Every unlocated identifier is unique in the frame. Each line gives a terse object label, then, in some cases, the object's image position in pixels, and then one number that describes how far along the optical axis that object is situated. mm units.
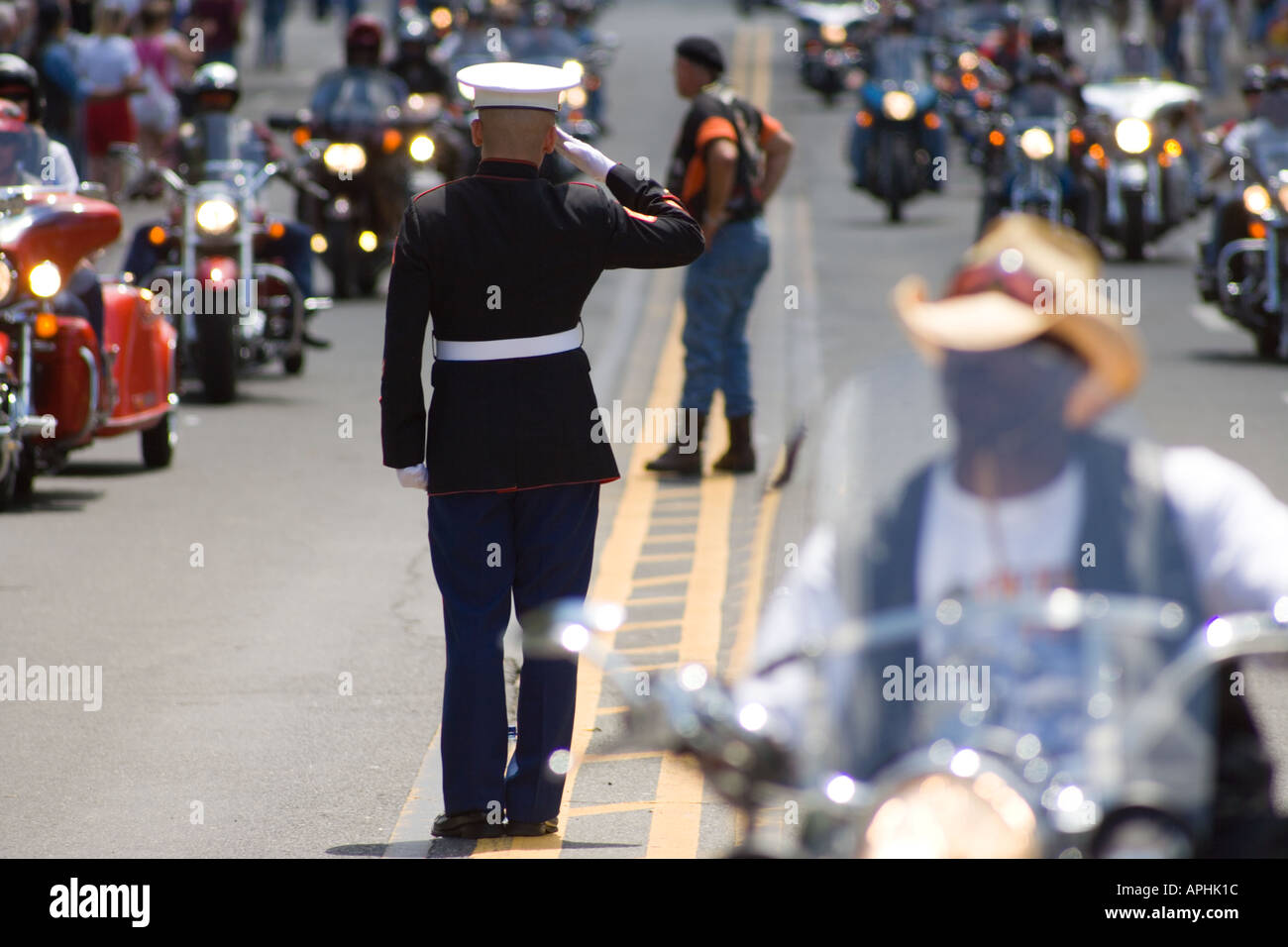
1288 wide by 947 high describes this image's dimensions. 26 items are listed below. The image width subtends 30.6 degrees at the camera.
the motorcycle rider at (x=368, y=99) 18625
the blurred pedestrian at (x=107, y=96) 22062
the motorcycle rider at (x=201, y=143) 14312
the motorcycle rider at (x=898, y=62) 24766
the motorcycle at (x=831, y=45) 35625
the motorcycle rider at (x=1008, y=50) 28047
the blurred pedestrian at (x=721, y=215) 10773
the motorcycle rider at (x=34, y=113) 11031
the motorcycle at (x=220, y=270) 13875
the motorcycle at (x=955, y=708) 3033
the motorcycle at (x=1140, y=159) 20141
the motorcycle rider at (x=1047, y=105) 19250
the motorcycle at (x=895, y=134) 24312
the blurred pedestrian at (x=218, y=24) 29500
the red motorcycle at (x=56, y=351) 10547
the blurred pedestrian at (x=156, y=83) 24369
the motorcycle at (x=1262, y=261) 14883
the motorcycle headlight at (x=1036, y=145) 18178
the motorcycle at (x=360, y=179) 18484
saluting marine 5660
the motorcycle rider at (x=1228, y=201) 15656
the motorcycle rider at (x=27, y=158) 10953
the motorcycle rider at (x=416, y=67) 21656
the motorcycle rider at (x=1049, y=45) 20266
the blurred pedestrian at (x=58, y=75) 21641
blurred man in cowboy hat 3320
